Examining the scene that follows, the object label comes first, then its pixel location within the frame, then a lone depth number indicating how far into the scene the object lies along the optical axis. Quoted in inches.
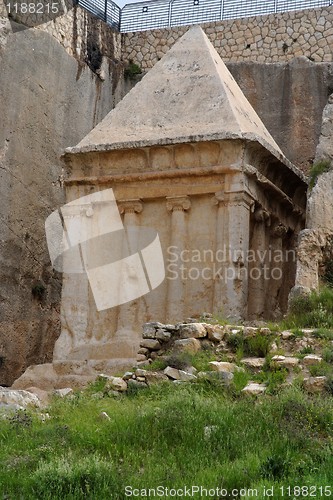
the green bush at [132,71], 1437.7
